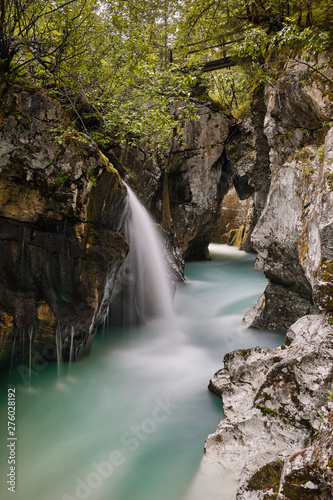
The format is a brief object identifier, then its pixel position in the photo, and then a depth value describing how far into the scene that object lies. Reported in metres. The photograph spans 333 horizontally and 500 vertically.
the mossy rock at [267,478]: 2.71
